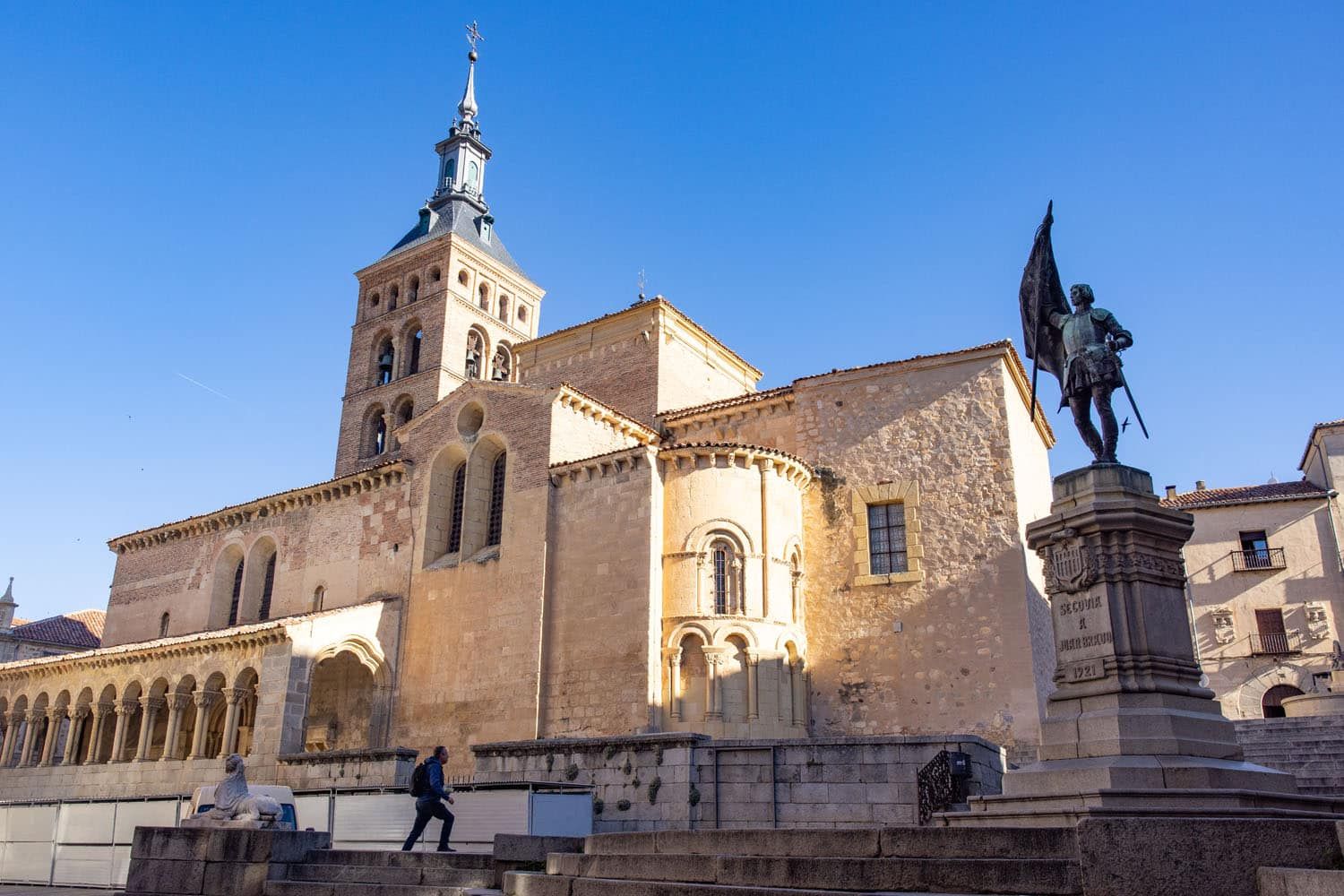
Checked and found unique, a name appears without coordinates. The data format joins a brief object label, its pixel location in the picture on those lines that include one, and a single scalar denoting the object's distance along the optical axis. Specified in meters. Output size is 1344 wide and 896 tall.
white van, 12.93
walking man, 12.27
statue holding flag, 10.09
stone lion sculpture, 11.66
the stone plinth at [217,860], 11.09
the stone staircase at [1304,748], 16.66
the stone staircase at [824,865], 6.94
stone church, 21.67
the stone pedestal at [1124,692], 8.14
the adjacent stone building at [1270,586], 32.69
